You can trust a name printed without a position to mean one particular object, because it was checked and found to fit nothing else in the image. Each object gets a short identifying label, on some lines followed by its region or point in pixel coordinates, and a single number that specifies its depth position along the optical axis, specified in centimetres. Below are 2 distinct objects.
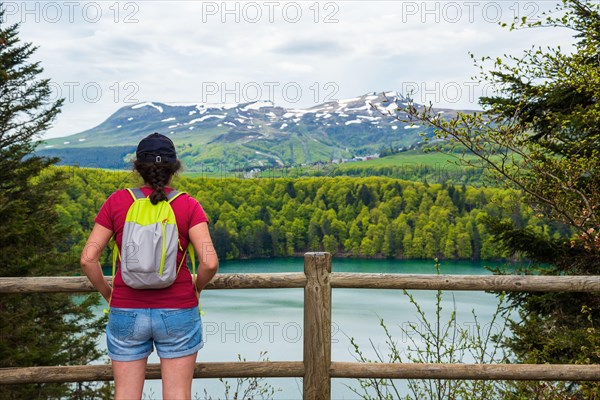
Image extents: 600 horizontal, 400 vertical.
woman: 286
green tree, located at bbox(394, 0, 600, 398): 736
